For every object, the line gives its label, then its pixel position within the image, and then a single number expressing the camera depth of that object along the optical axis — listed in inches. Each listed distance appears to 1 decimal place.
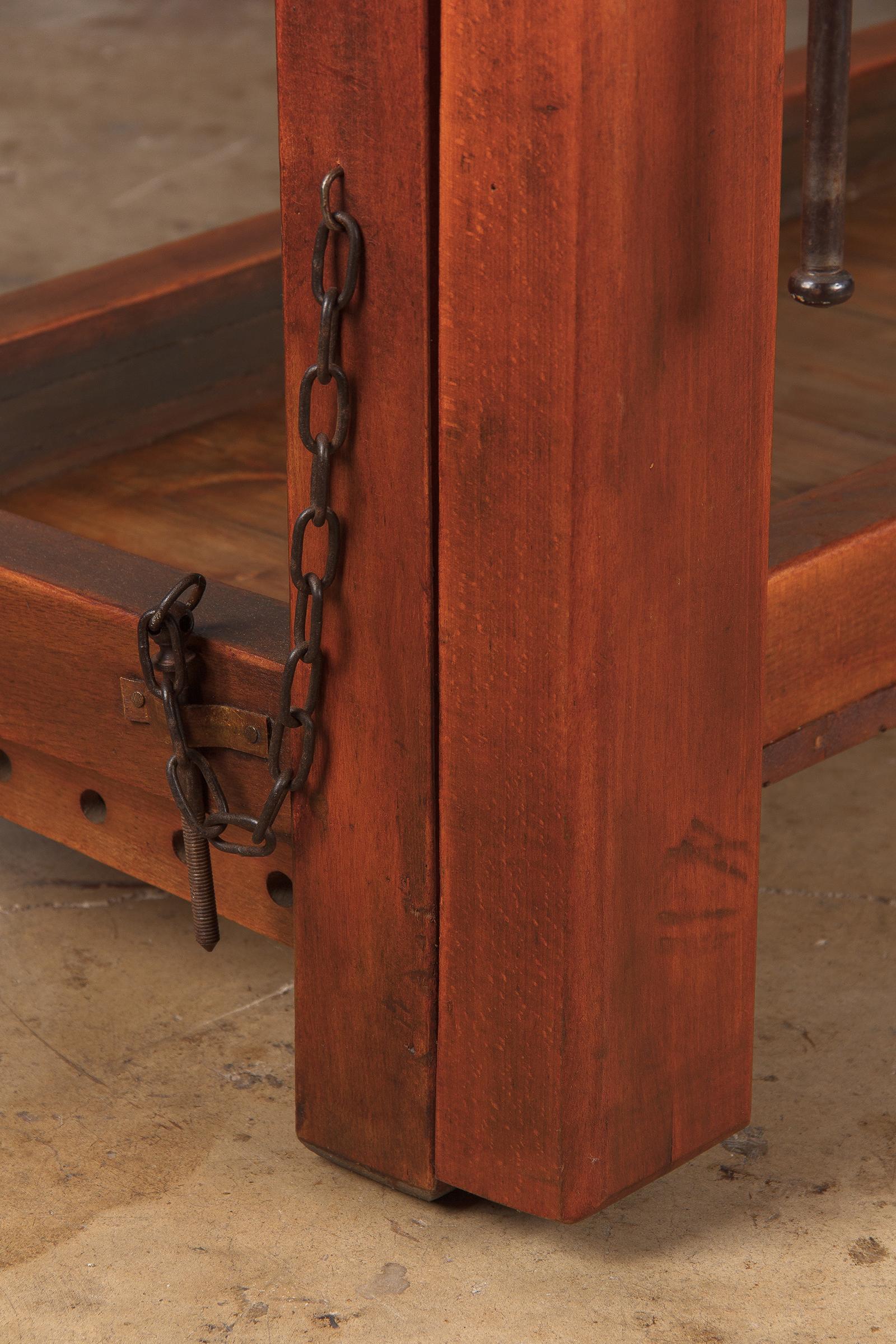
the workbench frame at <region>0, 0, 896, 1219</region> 80.7
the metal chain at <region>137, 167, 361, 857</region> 82.8
